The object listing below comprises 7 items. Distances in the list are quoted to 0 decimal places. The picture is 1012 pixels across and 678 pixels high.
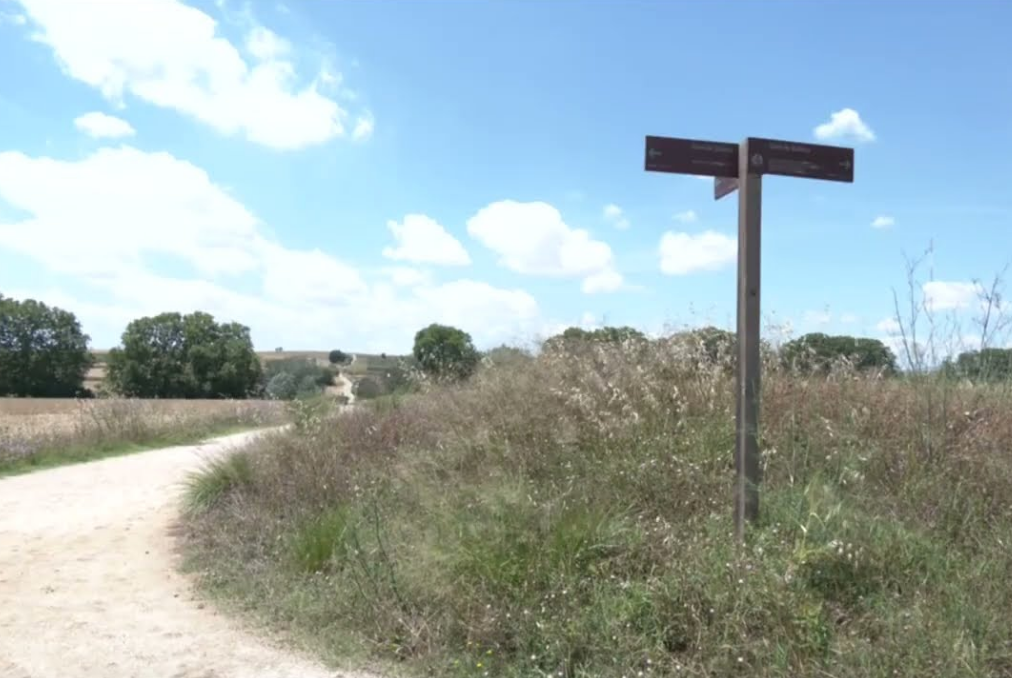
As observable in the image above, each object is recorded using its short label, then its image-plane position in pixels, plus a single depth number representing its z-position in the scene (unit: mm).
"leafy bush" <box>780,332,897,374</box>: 7254
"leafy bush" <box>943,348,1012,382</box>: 6109
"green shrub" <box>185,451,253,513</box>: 8922
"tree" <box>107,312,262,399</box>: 74000
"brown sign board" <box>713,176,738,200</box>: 5125
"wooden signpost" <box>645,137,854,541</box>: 4852
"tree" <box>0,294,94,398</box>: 74625
